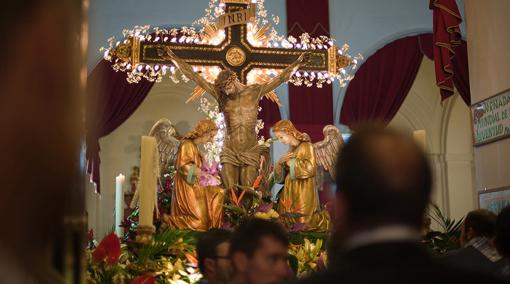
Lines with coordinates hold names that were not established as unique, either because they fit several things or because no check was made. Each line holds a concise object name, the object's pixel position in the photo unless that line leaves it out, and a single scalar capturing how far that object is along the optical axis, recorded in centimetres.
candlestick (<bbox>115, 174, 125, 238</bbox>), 605
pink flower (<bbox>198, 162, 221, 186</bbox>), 560
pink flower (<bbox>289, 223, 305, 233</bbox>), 492
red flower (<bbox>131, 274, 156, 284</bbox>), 324
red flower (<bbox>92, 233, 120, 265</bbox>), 347
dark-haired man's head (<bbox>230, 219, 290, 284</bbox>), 188
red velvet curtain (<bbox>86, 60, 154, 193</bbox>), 1030
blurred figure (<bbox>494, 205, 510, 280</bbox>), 223
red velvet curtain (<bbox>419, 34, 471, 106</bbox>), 1073
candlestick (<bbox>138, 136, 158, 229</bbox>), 385
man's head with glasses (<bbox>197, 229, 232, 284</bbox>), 233
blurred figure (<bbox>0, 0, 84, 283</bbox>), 77
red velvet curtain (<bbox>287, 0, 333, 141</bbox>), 1053
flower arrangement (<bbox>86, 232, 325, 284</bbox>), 350
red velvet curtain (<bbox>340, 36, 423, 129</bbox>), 1088
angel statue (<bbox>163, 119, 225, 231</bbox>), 530
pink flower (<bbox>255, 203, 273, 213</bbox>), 480
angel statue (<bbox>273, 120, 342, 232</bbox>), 556
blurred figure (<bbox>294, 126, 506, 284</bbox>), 89
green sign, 521
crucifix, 610
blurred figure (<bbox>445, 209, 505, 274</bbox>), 275
